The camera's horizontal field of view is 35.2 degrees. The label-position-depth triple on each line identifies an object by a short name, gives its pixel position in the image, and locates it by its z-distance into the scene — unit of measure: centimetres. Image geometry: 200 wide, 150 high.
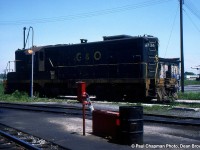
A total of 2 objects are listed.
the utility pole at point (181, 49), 2802
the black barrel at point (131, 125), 748
